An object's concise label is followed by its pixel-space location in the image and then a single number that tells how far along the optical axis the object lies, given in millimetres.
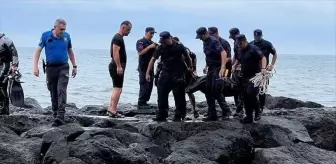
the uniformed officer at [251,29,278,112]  12953
